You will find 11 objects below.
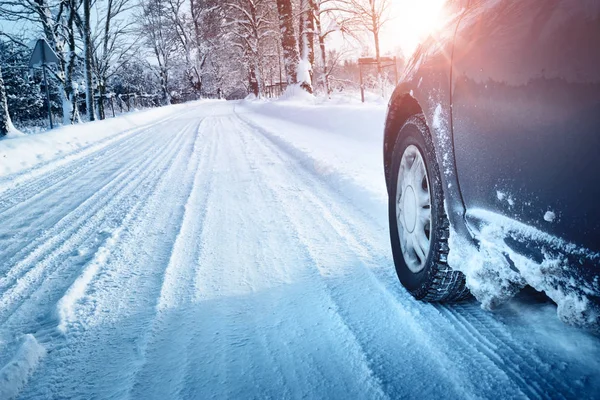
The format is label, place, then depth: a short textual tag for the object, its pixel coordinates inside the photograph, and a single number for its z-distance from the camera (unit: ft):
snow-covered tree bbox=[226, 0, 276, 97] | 78.07
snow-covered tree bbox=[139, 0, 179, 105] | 137.39
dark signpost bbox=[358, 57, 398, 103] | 36.21
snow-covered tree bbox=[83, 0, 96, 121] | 57.77
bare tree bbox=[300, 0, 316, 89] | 53.47
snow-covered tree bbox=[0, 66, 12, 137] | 40.96
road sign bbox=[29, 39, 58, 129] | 38.17
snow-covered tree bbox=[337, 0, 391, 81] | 59.06
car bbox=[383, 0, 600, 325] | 3.17
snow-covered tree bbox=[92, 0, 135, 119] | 71.92
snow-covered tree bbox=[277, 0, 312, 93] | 55.57
